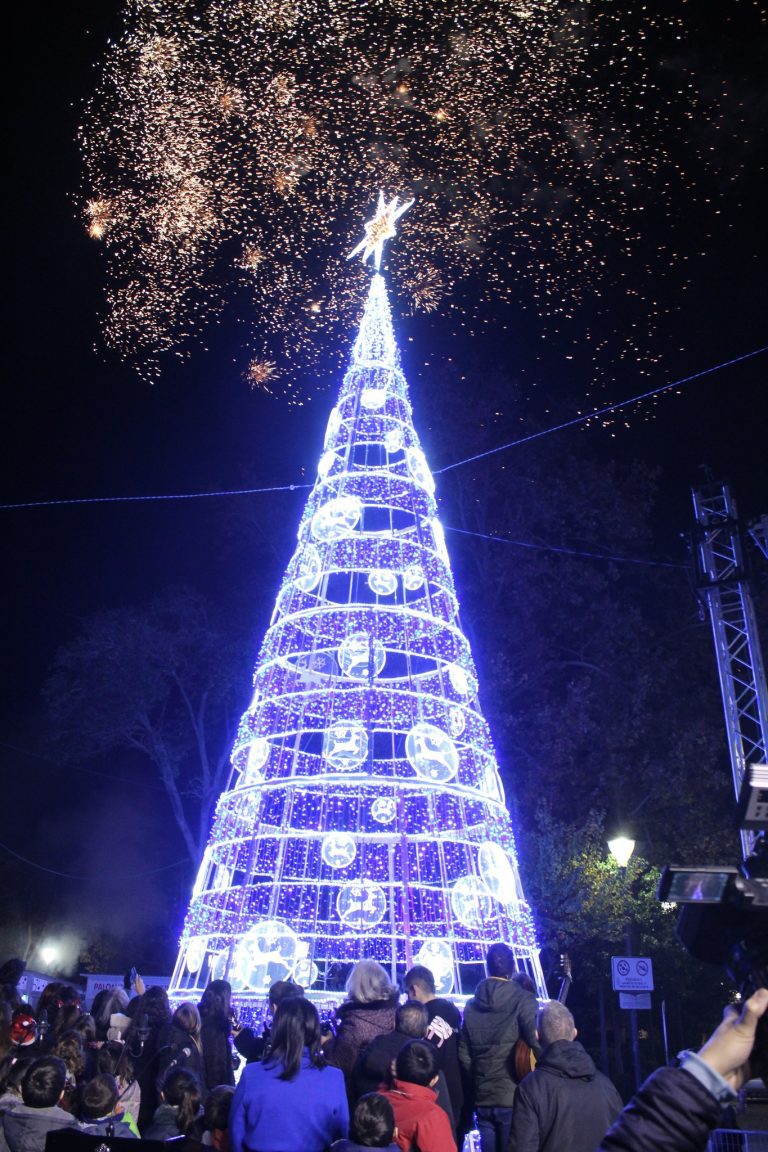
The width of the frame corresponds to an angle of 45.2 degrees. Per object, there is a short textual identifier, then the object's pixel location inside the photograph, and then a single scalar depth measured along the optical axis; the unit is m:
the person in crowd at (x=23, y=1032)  5.65
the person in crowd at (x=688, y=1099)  1.36
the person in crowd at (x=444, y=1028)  5.30
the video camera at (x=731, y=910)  1.88
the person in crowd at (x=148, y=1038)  5.18
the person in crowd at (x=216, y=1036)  6.14
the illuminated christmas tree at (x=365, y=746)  9.27
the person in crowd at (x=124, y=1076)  5.33
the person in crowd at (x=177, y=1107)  4.32
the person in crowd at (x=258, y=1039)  5.46
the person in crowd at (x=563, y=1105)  3.71
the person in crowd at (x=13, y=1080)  4.46
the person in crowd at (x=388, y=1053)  4.47
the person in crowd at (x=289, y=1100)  3.51
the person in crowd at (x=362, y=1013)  5.16
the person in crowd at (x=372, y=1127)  3.35
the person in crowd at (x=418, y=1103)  3.83
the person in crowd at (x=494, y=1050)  5.30
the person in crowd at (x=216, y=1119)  4.05
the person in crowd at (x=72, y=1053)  5.07
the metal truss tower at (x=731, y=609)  12.83
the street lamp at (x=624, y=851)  11.90
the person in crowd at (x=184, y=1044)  5.24
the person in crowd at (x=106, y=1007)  6.73
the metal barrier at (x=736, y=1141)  6.14
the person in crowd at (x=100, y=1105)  4.27
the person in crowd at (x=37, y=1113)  4.03
